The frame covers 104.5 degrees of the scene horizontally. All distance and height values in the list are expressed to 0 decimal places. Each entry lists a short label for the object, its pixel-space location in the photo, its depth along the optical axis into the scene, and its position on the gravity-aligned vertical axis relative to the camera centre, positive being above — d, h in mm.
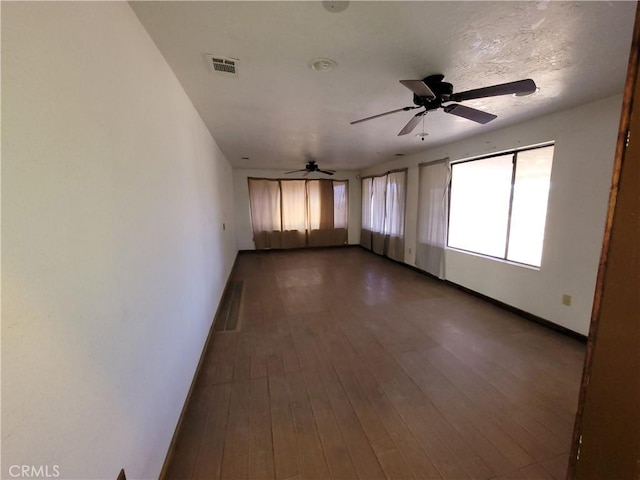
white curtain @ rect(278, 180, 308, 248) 6984 -223
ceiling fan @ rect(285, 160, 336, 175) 5652 +885
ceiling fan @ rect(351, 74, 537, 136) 1567 +748
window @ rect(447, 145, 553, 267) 3064 -35
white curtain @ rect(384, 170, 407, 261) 5332 -238
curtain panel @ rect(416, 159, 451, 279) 4234 -224
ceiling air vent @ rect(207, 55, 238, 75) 1593 +946
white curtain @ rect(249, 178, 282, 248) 6758 -149
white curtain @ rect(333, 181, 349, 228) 7353 +16
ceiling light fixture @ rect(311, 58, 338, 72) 1631 +944
